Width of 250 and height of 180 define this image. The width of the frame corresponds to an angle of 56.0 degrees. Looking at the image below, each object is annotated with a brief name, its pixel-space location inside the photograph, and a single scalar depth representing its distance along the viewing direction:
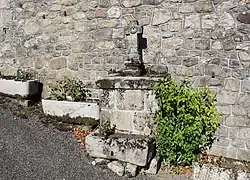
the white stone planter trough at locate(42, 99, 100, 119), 3.84
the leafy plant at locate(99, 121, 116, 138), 3.19
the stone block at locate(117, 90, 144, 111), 3.20
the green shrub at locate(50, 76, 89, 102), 4.15
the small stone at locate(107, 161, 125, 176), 2.98
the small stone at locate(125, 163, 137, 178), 2.97
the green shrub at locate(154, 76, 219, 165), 3.18
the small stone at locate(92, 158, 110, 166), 3.09
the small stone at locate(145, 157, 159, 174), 3.05
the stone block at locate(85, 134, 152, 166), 2.97
